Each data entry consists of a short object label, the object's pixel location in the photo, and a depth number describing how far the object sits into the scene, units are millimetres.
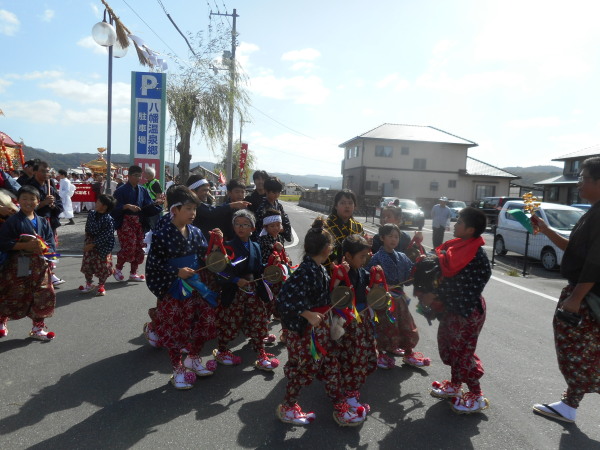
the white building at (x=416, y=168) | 39688
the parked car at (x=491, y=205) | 24181
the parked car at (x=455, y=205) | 30744
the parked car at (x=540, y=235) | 10695
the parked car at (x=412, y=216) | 20344
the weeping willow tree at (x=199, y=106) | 14625
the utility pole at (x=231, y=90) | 15820
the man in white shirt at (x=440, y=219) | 12797
